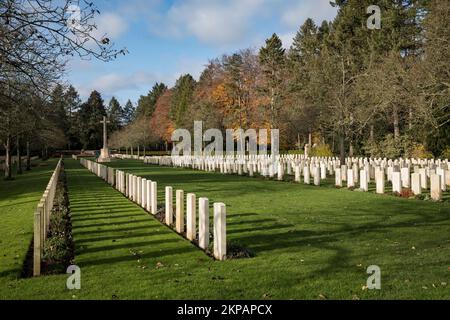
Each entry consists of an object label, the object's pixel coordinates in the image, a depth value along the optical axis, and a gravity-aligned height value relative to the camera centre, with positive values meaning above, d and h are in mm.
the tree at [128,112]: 127375 +9538
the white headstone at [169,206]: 11461 -1432
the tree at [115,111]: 114662 +8999
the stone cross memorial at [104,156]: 57131 -1007
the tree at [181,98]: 76062 +8373
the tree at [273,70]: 43562 +7229
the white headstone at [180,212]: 10539 -1447
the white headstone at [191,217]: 9703 -1453
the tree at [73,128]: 97438 +4134
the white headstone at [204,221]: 8758 -1372
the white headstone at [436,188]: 14789 -1405
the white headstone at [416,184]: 15938 -1370
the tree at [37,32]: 7973 +2035
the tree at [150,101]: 109194 +11042
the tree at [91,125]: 100750 +4823
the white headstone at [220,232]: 7943 -1436
